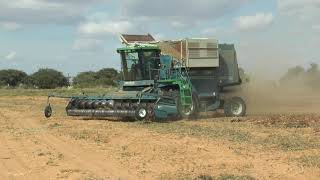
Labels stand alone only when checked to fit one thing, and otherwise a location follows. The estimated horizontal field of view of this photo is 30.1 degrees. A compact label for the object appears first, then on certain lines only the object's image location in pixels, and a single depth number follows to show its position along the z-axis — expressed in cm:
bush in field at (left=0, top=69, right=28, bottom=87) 12212
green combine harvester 2366
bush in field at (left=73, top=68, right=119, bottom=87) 9515
